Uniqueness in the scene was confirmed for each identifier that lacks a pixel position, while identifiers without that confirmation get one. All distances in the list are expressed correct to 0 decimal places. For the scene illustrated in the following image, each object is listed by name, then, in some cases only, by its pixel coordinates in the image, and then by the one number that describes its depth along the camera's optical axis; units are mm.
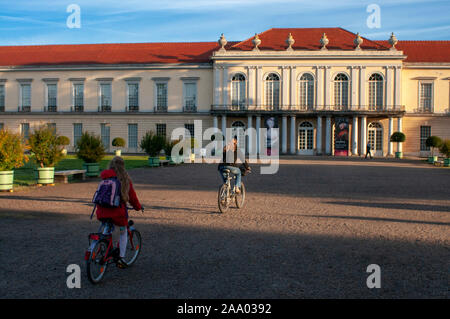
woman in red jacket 5410
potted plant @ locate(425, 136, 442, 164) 42000
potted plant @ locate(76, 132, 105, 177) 18938
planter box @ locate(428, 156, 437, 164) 34038
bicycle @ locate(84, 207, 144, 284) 4980
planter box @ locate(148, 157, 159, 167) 26875
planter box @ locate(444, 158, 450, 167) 29652
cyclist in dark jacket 10805
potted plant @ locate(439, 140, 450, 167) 29844
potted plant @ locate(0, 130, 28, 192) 13766
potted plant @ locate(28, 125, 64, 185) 15695
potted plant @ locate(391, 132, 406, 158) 46656
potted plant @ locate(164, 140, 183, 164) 30180
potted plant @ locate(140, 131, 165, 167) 28250
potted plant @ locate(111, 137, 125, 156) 46750
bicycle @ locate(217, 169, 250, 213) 10258
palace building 49781
